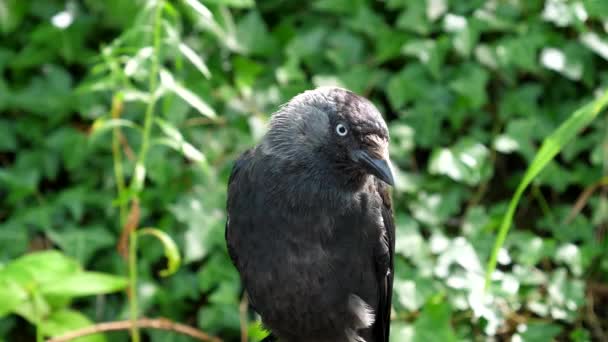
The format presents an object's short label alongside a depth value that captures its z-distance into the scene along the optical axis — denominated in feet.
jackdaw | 16.05
